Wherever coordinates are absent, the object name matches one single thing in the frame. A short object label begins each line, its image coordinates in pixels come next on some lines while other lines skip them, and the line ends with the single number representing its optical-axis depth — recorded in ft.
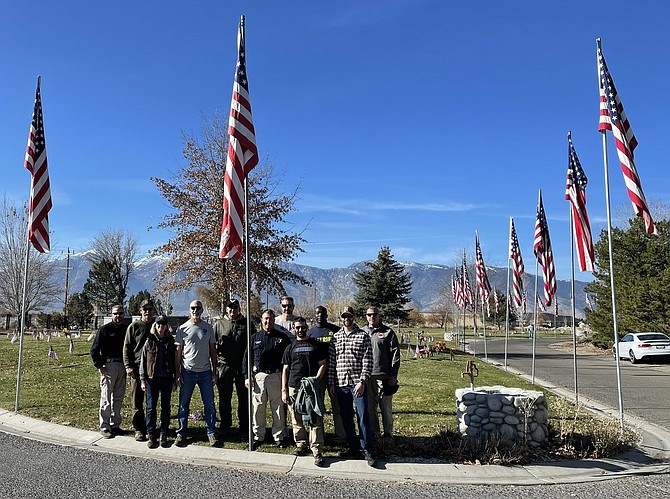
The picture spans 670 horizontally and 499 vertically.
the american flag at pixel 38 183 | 38.78
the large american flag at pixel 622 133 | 30.78
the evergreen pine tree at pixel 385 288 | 142.92
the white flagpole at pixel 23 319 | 36.71
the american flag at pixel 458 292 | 114.94
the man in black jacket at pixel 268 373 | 27.78
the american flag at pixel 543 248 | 51.11
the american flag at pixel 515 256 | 69.46
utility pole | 183.44
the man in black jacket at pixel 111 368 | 29.71
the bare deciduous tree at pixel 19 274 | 153.17
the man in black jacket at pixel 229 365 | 29.50
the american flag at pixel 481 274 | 92.02
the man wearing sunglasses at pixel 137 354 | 28.17
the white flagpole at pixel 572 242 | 42.03
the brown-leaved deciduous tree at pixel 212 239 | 80.38
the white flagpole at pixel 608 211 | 31.30
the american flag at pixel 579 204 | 38.60
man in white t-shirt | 27.63
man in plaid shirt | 25.00
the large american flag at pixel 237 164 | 28.78
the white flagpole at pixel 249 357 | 26.58
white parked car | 87.76
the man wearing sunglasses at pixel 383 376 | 28.04
